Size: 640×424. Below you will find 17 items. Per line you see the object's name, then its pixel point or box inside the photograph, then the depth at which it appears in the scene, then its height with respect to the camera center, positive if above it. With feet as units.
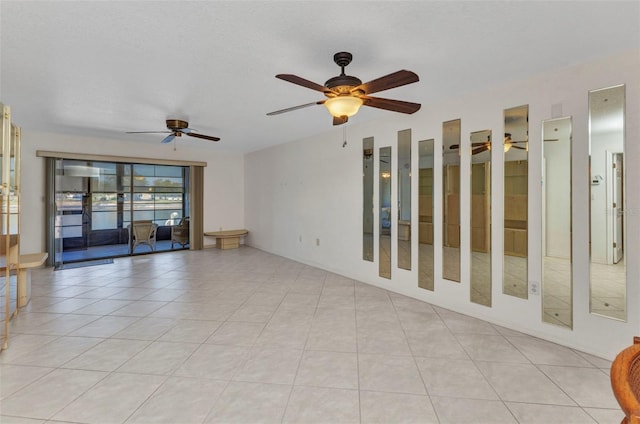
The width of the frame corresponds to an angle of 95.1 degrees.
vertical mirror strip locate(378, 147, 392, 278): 14.19 -0.04
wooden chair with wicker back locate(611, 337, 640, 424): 2.13 -1.42
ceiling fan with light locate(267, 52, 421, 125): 6.88 +3.19
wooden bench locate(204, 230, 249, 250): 24.43 -2.04
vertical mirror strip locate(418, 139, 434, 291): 12.31 -0.08
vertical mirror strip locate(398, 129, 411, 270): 13.28 +0.65
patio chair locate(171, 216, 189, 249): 24.66 -1.57
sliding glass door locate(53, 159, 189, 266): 19.75 +0.66
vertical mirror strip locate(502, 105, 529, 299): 9.62 +0.44
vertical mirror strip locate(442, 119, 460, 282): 11.41 +0.51
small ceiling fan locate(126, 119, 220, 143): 14.06 +4.23
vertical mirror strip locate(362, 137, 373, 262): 15.11 +0.74
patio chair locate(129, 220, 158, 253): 22.35 -1.51
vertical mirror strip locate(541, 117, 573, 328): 8.79 -0.31
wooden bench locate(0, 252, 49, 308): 11.35 -2.59
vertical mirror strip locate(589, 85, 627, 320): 7.92 +0.32
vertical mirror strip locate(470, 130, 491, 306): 10.52 -0.15
